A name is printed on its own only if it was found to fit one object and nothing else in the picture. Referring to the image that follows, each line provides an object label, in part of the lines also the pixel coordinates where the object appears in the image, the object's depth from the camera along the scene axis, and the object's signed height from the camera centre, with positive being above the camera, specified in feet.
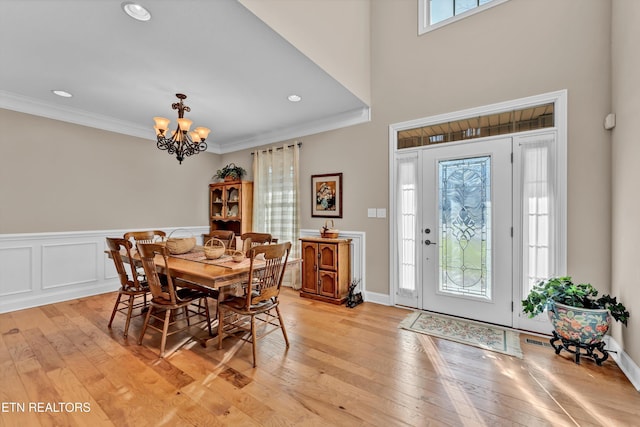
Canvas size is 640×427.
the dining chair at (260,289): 7.30 -2.28
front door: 9.48 -0.66
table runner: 7.72 -1.52
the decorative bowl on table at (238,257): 8.33 -1.40
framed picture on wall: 13.41 +0.85
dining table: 6.79 -1.56
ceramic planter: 7.03 -2.90
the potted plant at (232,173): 16.96 +2.43
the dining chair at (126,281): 8.81 -2.38
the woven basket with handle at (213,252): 8.55 -1.27
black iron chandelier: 9.29 +2.74
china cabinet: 16.52 +0.36
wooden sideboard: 12.08 -2.59
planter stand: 7.15 -3.68
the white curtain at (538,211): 8.75 +0.07
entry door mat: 8.26 -4.01
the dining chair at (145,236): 11.36 -1.06
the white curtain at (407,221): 11.34 -0.36
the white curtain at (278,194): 14.75 +1.05
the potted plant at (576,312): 7.04 -2.63
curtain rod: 14.63 +3.65
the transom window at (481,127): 8.97 +3.15
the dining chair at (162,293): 7.51 -2.53
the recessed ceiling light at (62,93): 10.68 +4.69
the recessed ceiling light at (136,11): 6.15 +4.65
